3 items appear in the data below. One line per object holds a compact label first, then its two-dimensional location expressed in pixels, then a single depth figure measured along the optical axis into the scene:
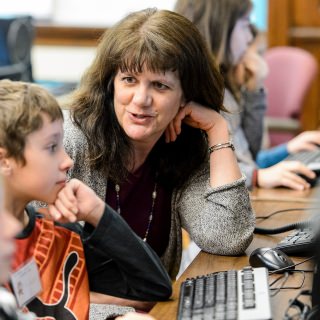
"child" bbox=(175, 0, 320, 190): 5.48
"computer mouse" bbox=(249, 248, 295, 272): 3.37
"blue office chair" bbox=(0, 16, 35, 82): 8.19
